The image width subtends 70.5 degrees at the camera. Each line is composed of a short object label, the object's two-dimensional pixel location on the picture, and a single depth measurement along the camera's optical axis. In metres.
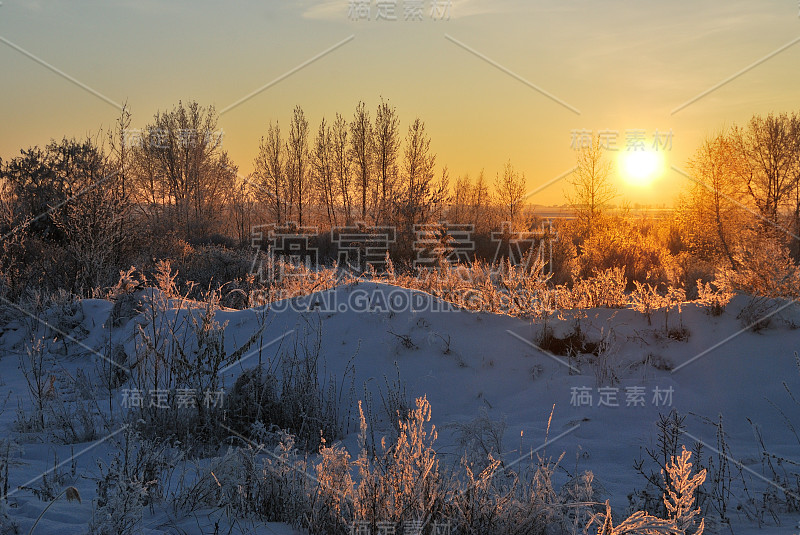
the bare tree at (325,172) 39.97
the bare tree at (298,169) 40.72
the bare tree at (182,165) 36.88
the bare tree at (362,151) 37.69
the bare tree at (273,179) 40.44
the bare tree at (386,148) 36.88
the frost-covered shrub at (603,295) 6.93
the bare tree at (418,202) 18.91
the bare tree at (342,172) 39.72
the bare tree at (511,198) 38.91
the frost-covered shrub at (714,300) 6.10
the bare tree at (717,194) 17.70
